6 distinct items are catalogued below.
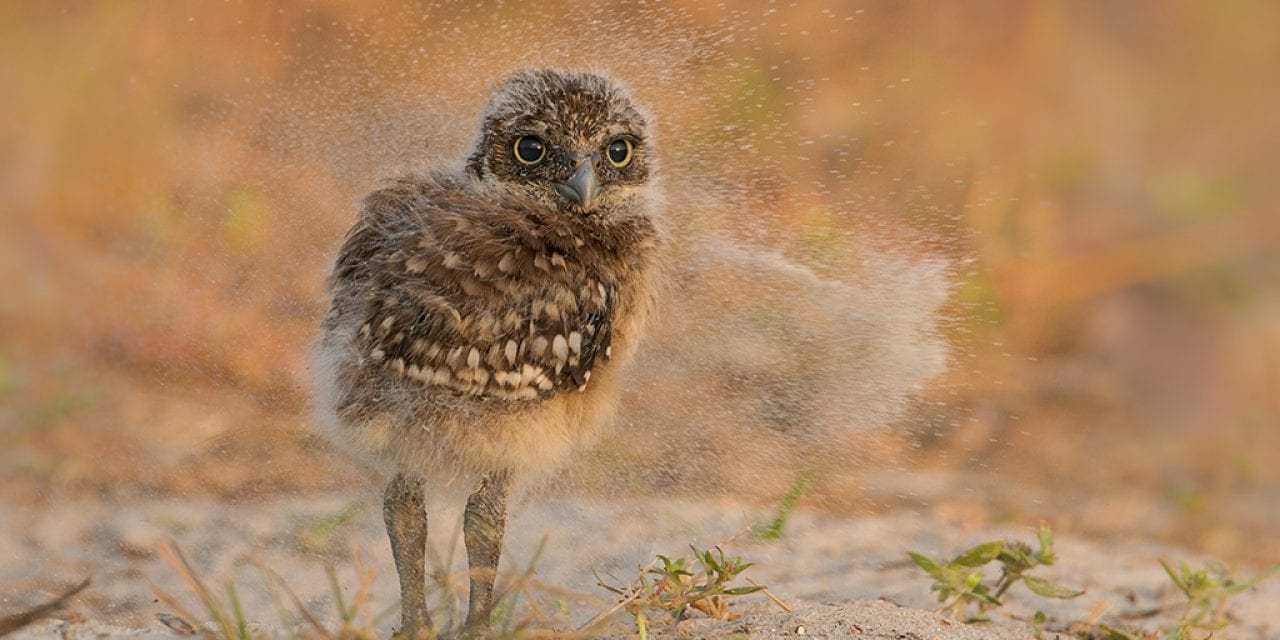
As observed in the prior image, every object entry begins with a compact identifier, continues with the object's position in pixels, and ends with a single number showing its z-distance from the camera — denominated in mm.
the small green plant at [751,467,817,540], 6986
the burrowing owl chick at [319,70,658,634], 5953
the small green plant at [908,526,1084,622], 6945
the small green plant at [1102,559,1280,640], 7094
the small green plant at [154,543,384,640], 5410
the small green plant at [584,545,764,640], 6191
